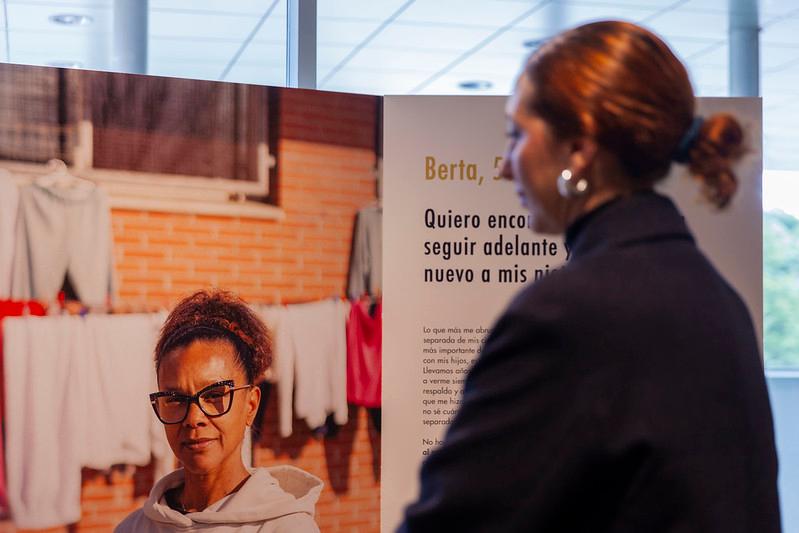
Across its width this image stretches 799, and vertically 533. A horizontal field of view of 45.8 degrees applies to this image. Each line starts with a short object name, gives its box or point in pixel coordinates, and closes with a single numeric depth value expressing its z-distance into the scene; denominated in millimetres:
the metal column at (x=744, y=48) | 4867
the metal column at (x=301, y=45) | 3686
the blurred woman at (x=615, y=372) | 908
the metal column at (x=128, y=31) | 4539
